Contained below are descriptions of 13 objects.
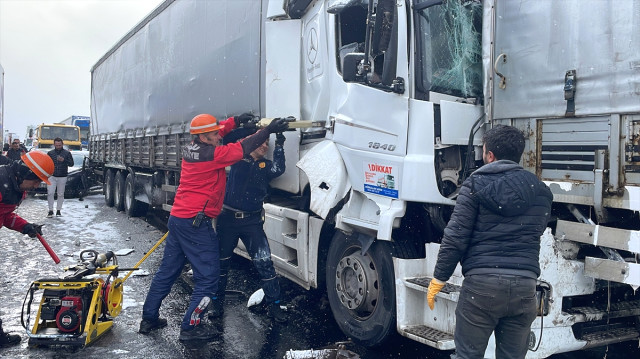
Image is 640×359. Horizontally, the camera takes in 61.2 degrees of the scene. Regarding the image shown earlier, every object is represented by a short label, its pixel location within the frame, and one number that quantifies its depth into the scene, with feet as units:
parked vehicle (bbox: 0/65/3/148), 71.18
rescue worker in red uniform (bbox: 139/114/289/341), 14.62
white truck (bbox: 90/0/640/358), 9.98
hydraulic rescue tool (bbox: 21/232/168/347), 13.37
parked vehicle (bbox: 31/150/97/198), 53.21
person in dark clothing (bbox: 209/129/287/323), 16.43
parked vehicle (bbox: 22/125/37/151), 110.42
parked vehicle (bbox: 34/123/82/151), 79.77
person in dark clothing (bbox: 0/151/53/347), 14.12
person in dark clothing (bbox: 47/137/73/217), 38.70
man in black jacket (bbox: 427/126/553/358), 8.83
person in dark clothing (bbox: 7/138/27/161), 50.19
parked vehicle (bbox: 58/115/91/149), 101.92
